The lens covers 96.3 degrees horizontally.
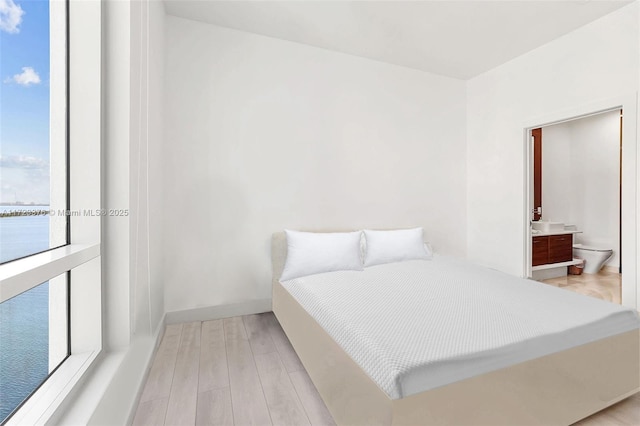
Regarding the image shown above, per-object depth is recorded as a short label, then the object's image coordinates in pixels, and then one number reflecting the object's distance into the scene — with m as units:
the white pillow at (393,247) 2.72
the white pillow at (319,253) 2.40
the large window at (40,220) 0.89
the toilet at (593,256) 4.02
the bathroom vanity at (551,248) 3.76
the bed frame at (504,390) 1.07
